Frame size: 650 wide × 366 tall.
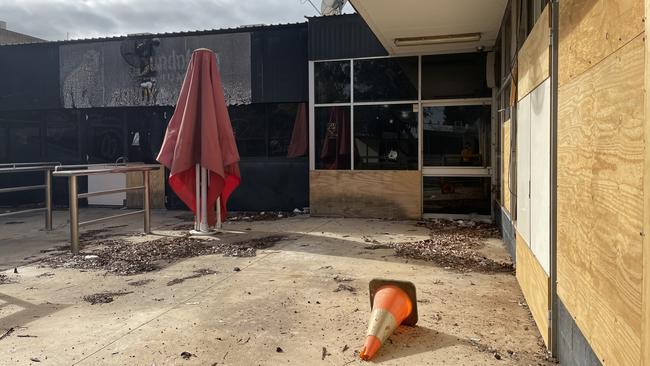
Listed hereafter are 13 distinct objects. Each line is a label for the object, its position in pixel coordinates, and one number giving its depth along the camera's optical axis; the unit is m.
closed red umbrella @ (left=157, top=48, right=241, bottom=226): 7.32
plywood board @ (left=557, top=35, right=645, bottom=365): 1.68
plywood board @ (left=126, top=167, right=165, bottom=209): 11.00
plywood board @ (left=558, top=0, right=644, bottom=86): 1.76
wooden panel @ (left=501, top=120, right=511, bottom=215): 5.62
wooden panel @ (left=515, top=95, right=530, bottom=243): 3.92
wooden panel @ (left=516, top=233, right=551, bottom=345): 3.13
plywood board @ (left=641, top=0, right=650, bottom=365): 1.55
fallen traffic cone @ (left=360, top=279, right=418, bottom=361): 3.10
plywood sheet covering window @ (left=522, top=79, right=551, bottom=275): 3.05
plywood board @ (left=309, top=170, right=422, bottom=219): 9.04
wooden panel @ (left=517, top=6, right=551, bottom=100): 3.11
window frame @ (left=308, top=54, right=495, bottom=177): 8.67
